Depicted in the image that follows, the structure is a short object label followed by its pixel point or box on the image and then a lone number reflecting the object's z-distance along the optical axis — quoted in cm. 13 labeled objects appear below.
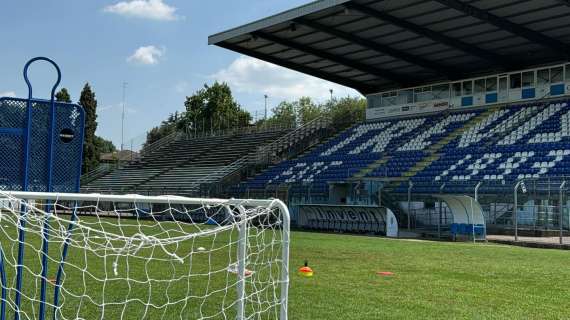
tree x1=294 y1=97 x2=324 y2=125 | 8762
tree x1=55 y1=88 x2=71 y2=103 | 6159
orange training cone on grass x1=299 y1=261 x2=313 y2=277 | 1050
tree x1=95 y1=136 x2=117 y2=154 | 12884
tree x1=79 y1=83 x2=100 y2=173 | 6097
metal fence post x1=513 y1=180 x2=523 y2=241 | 2084
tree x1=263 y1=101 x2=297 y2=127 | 9044
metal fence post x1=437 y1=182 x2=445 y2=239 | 2403
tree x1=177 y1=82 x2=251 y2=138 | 7662
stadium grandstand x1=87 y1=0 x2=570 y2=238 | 2492
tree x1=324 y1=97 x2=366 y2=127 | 4531
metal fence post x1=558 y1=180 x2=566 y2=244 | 1985
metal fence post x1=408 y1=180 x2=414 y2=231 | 2526
